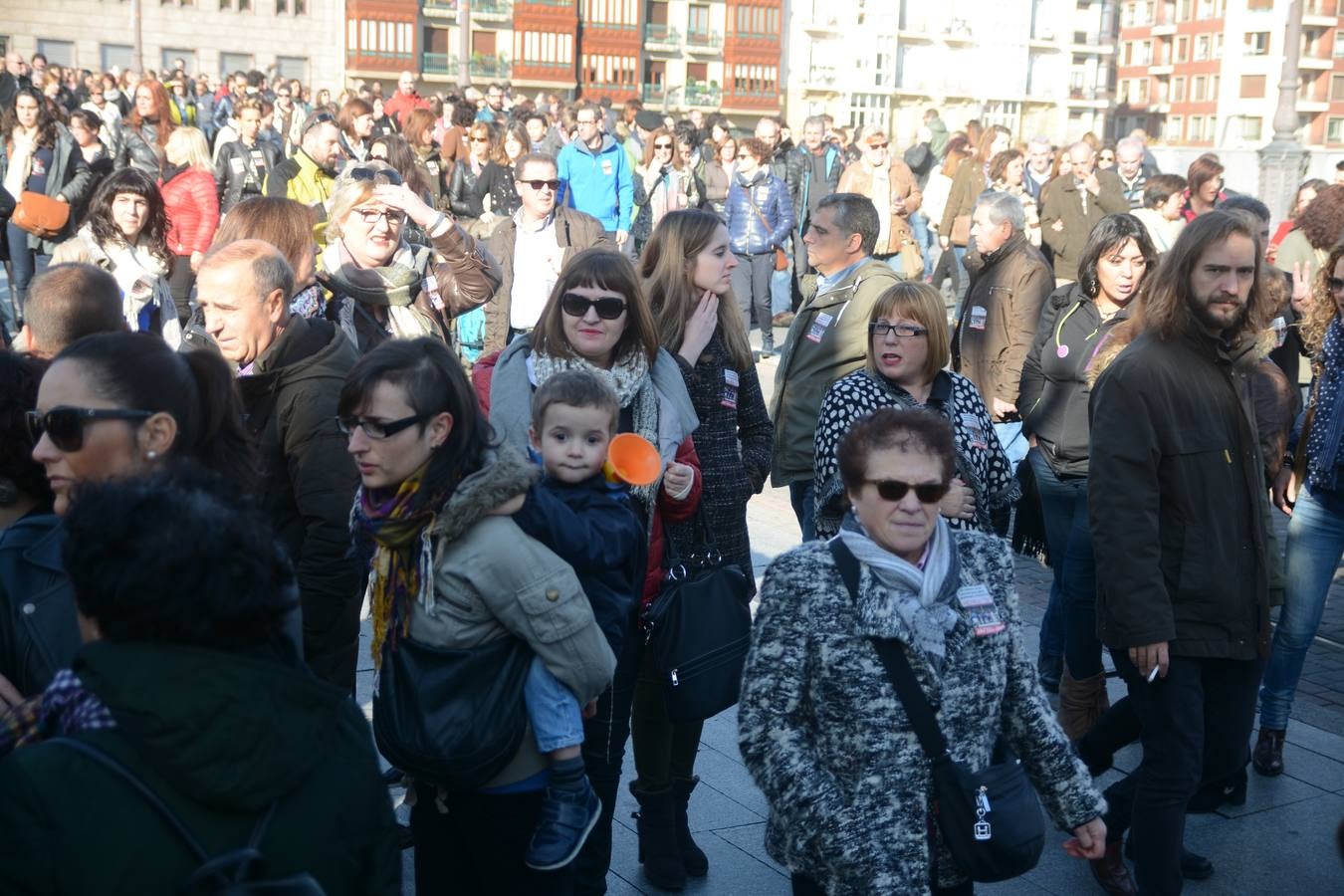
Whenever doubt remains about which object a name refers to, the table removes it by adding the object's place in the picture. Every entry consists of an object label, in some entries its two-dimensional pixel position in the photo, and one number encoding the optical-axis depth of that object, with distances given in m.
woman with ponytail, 2.66
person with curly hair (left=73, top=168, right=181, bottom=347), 6.56
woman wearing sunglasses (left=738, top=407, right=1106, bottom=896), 3.01
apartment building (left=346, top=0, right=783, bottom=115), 80.56
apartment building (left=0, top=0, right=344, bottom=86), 74.50
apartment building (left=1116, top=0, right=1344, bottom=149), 101.31
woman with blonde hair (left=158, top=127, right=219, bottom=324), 9.54
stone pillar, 21.98
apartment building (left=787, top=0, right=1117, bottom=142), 92.62
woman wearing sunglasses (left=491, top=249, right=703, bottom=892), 4.05
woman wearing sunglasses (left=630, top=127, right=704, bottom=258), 15.96
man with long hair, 3.96
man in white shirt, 8.23
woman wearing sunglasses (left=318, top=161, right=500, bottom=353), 5.26
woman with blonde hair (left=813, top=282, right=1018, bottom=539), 4.44
